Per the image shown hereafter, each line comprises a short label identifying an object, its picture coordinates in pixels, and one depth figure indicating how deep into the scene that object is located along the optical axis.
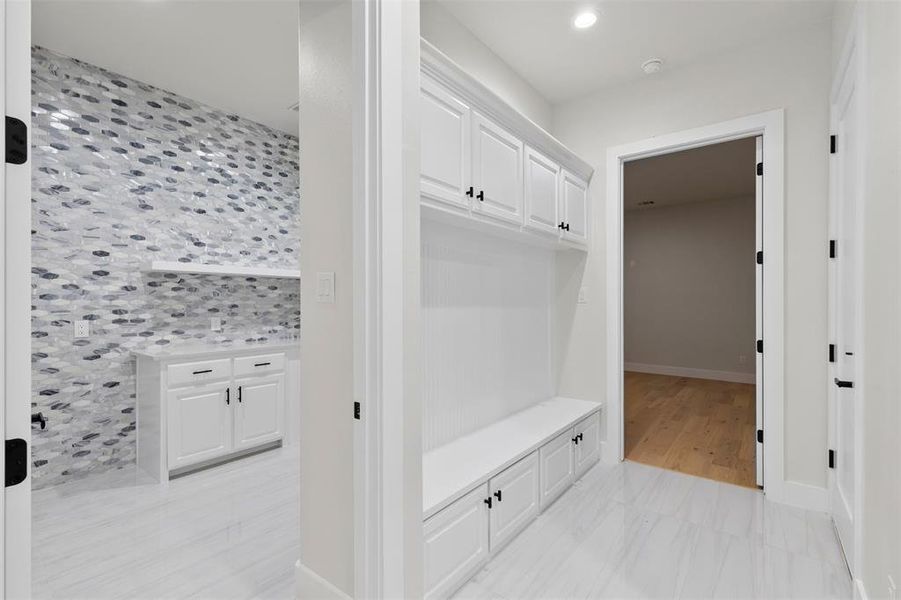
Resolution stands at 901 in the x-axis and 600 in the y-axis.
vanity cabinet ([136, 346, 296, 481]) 2.98
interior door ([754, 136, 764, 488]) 2.78
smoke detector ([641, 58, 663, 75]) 2.97
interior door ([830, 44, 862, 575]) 1.88
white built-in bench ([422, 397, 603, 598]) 1.78
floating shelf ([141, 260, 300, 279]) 3.19
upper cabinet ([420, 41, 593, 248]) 1.95
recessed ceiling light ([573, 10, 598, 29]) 2.51
